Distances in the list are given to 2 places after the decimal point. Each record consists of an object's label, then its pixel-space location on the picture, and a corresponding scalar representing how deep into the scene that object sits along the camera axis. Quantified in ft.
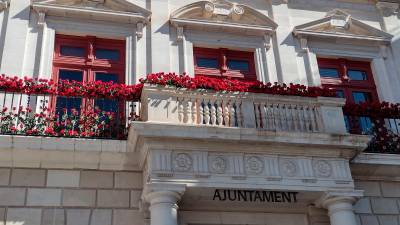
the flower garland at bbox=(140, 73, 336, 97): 39.42
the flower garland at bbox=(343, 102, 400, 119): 45.34
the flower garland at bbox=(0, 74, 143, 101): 40.11
